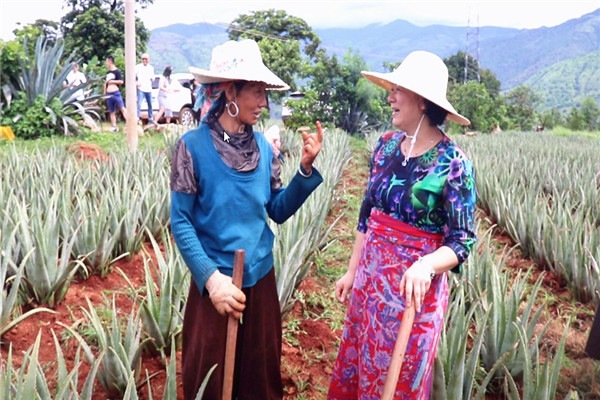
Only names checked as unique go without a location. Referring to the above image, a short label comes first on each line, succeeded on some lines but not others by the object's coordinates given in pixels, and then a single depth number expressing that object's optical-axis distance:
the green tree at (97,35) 18.47
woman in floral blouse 1.51
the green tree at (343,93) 14.27
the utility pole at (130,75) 6.44
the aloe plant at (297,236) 2.46
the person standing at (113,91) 9.70
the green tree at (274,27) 28.70
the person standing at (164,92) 11.02
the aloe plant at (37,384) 1.27
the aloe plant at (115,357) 1.78
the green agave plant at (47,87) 8.73
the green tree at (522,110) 33.09
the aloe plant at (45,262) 2.50
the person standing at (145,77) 9.86
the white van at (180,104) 12.95
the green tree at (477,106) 22.06
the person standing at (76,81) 9.49
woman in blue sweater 1.56
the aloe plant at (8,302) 2.10
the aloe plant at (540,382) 1.55
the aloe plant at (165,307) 2.12
